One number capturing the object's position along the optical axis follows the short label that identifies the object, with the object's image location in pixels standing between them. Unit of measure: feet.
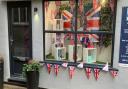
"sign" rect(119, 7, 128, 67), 14.81
